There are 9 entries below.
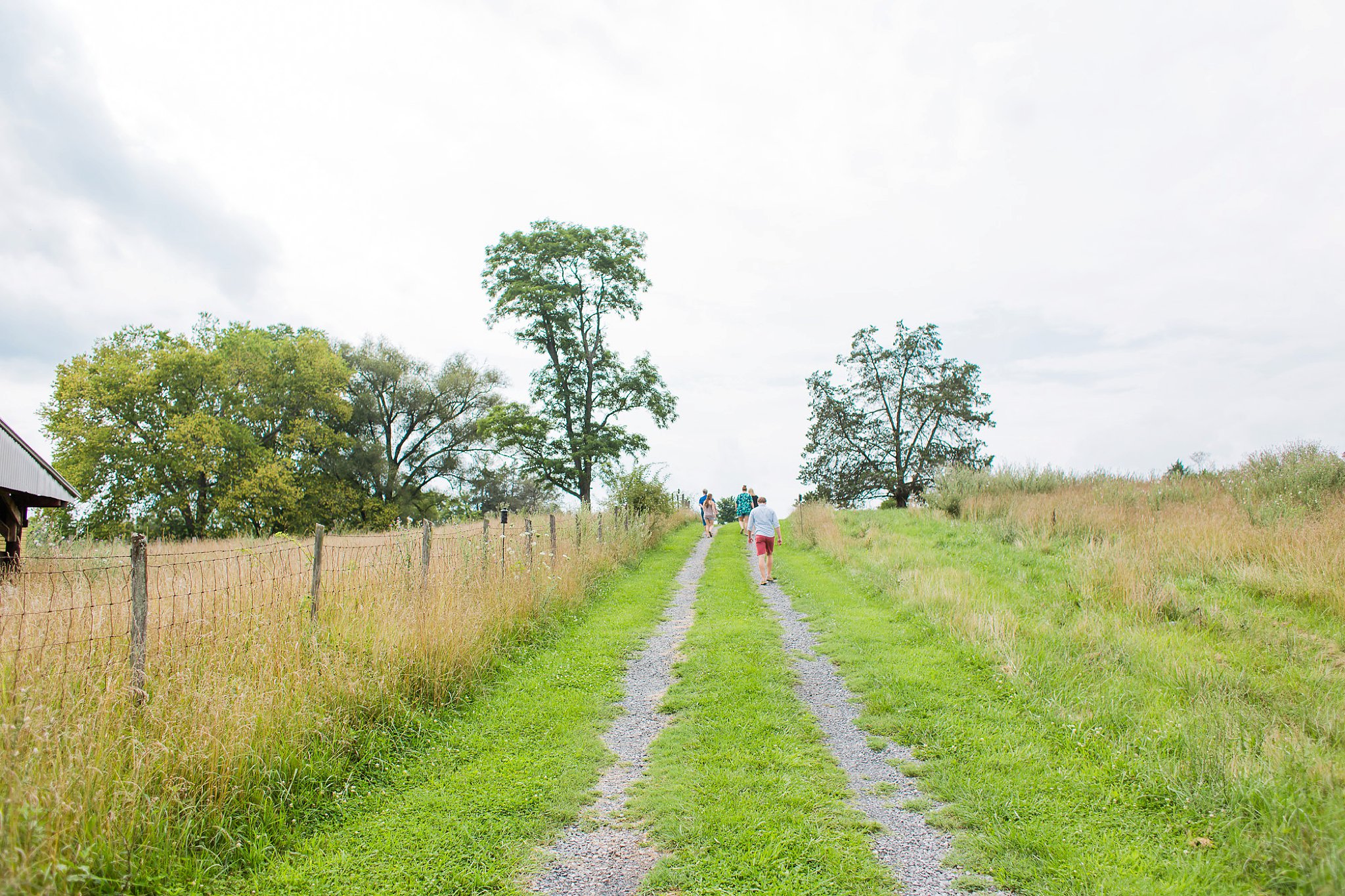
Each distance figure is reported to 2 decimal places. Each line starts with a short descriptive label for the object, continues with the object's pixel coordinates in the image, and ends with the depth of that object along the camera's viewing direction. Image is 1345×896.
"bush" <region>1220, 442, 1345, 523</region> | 12.00
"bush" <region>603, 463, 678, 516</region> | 23.98
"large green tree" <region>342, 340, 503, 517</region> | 39.72
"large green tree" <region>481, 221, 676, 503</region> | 31.08
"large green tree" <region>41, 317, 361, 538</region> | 29.92
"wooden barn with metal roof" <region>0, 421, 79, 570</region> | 11.66
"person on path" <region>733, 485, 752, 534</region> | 24.73
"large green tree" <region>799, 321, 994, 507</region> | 37.34
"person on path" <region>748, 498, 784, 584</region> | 14.34
